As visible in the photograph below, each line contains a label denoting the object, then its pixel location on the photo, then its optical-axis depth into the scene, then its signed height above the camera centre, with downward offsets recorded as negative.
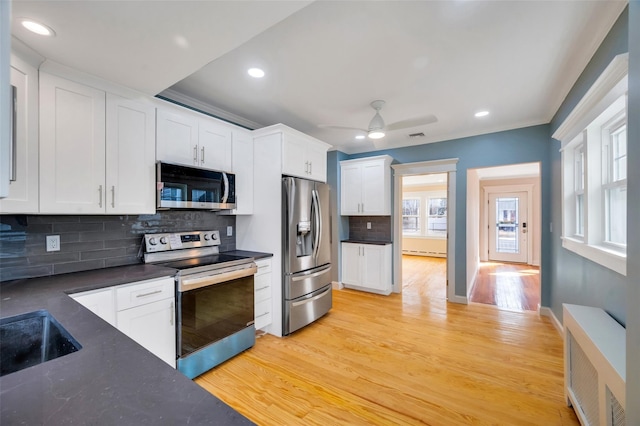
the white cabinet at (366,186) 4.55 +0.46
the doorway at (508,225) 6.31 -0.32
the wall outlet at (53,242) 1.99 -0.21
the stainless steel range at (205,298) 2.15 -0.72
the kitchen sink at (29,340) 1.14 -0.55
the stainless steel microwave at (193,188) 2.32 +0.24
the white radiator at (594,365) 1.25 -0.79
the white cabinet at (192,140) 2.40 +0.71
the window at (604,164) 1.72 +0.37
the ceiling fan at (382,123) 2.78 +0.94
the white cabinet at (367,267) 4.48 -0.90
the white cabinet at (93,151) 1.79 +0.46
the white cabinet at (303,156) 3.04 +0.69
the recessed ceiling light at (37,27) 1.41 +0.98
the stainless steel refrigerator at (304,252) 2.98 -0.44
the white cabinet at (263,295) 2.88 -0.86
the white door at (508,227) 7.27 -0.38
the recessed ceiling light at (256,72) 2.35 +1.22
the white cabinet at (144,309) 1.75 -0.65
